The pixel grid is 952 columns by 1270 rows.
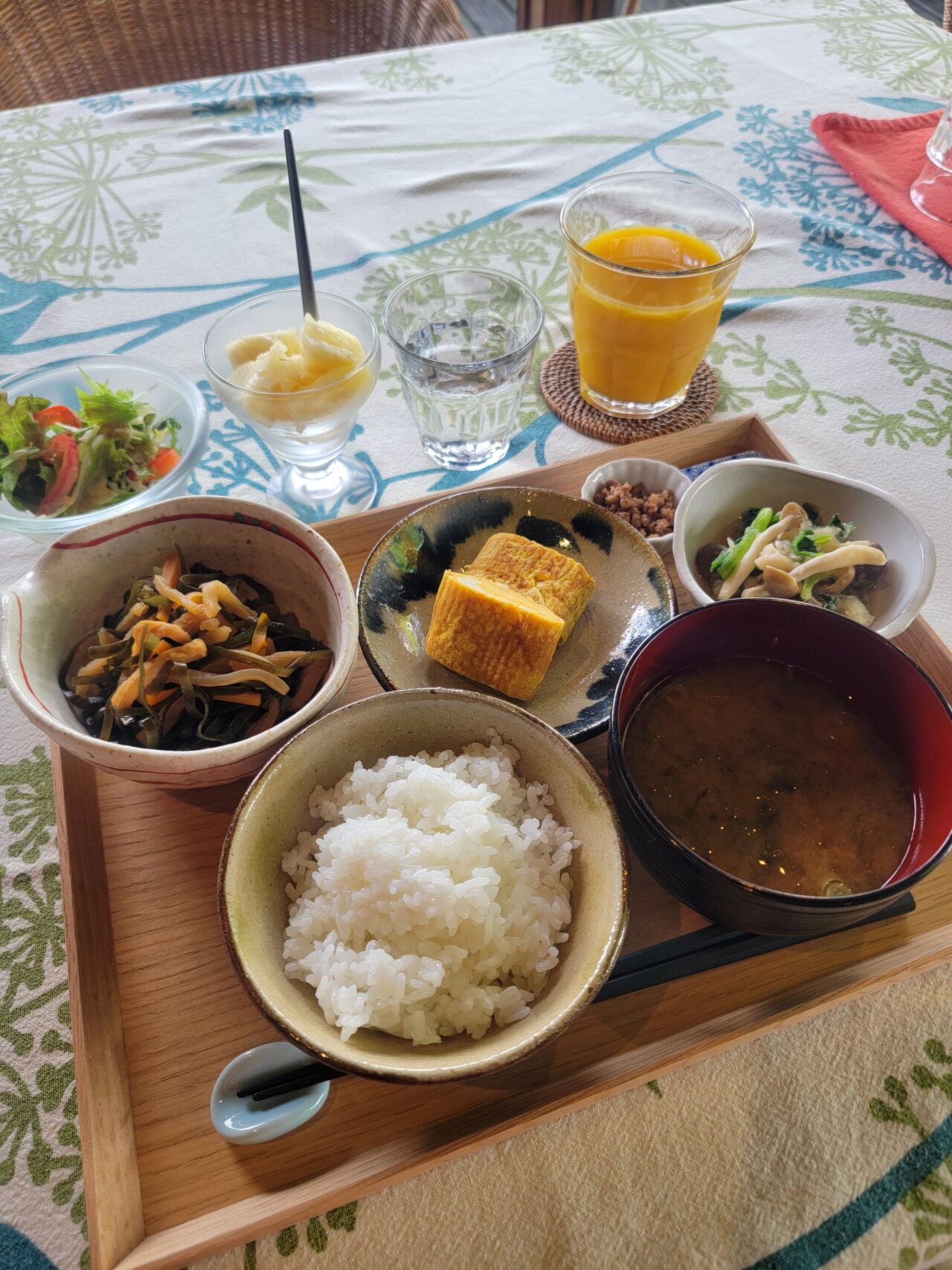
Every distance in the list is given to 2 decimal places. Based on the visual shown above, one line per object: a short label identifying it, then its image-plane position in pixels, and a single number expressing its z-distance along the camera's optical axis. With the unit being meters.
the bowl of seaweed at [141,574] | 0.30
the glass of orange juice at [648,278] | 0.43
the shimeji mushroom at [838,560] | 0.37
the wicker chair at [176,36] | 0.71
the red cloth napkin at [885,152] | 0.59
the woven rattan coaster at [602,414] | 0.48
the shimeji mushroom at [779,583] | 0.37
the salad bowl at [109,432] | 0.40
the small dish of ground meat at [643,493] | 0.41
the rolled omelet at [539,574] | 0.37
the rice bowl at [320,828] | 0.25
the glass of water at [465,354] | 0.44
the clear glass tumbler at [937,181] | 0.57
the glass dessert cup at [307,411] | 0.41
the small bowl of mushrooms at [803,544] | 0.37
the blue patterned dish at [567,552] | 0.36
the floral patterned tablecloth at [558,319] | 0.28
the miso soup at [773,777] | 0.30
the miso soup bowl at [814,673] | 0.26
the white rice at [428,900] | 0.27
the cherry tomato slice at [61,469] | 0.41
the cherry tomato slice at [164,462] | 0.42
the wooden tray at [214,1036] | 0.27
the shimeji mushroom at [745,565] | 0.38
